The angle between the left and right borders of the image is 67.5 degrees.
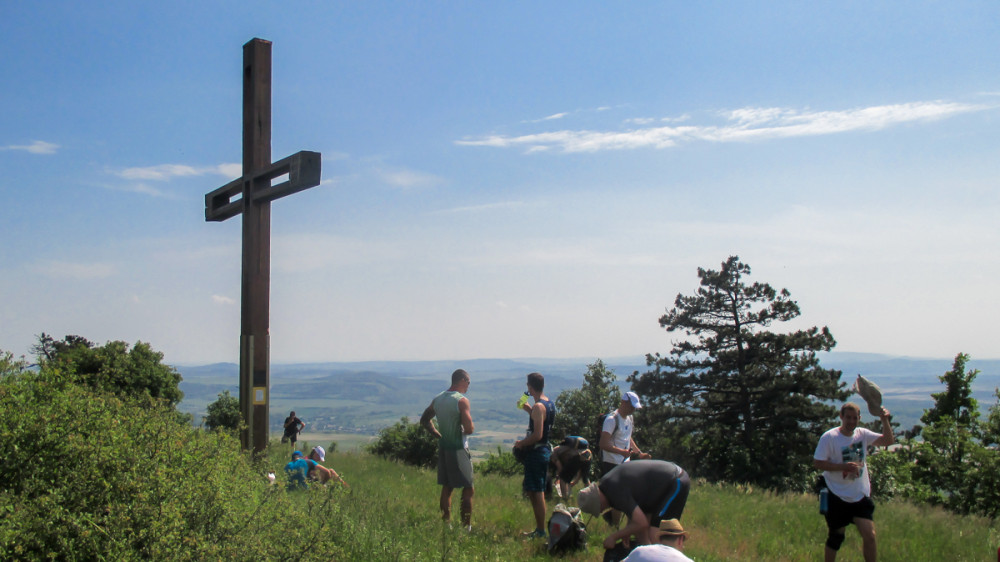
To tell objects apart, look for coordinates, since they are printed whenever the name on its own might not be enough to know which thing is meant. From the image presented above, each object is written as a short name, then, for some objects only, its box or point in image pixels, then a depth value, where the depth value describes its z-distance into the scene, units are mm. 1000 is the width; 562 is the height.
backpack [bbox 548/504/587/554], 7020
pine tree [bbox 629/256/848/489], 37188
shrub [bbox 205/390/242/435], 21453
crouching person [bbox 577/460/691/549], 5602
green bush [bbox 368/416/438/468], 19359
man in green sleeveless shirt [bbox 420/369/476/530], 7832
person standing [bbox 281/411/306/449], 20520
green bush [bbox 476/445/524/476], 20172
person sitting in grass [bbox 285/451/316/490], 8958
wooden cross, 8234
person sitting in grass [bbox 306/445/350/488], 10281
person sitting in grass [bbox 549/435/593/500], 9078
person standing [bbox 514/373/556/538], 7754
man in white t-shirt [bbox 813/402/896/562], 7074
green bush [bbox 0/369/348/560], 3855
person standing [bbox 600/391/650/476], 8375
